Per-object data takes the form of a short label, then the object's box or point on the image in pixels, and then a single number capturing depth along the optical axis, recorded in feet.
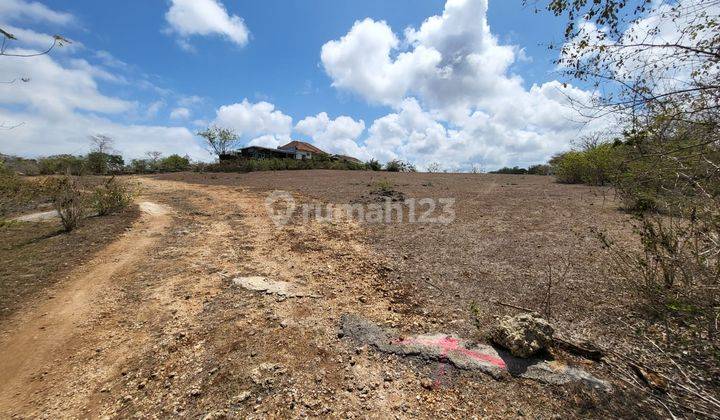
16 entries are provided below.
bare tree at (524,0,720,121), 7.69
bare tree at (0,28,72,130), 6.72
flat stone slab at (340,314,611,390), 8.95
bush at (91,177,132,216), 27.25
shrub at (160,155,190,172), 82.87
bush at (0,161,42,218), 21.56
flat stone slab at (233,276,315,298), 14.38
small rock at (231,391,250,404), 8.48
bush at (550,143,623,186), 40.95
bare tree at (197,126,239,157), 116.47
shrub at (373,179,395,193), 41.38
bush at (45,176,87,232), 22.90
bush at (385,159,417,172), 90.63
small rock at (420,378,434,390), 8.98
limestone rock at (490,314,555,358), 9.64
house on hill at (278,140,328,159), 163.53
